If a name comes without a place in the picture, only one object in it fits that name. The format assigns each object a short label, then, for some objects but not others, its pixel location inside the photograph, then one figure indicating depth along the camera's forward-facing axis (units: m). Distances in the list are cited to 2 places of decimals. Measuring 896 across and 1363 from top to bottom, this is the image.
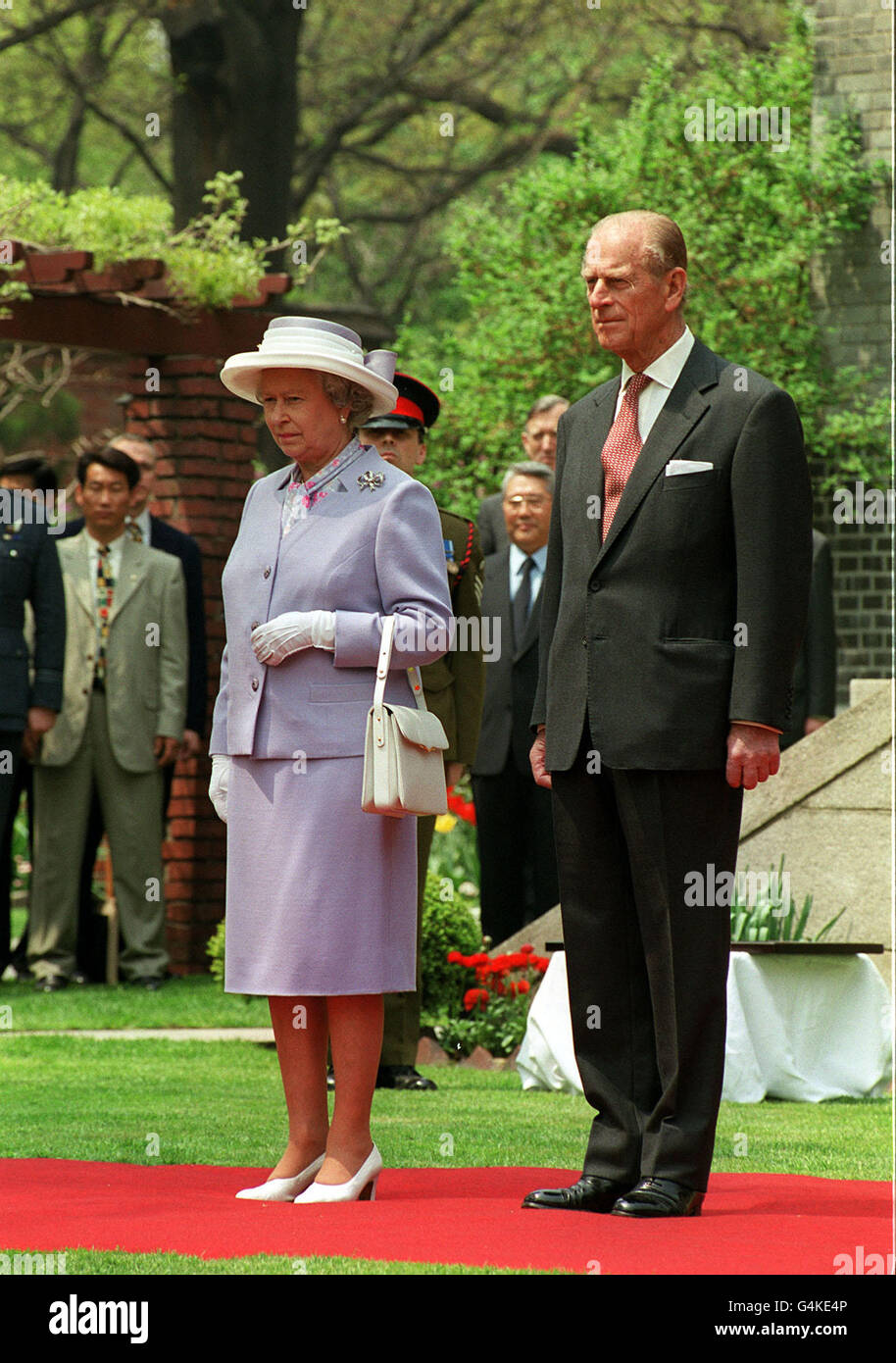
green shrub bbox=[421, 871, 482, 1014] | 18.02
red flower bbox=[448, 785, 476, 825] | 21.95
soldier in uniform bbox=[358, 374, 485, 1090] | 15.09
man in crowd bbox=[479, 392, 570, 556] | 21.28
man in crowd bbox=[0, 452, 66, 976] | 20.23
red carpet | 8.77
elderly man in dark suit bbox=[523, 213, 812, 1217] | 10.19
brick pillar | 23.84
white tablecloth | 15.81
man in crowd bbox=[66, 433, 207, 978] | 22.37
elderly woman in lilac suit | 10.46
